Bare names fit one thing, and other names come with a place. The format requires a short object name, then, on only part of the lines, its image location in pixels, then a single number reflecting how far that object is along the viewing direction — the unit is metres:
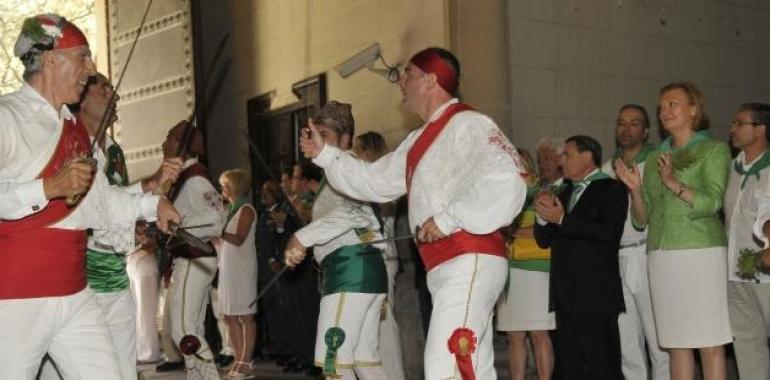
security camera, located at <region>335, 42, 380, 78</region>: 9.56
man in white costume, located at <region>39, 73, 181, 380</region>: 4.88
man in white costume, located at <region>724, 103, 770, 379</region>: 6.11
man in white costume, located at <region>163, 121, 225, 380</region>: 7.35
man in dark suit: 6.41
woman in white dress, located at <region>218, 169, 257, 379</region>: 8.95
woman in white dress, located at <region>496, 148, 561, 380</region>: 7.05
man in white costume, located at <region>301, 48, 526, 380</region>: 4.43
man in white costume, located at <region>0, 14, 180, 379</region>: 3.80
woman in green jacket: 5.60
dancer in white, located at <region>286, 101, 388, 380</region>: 5.78
